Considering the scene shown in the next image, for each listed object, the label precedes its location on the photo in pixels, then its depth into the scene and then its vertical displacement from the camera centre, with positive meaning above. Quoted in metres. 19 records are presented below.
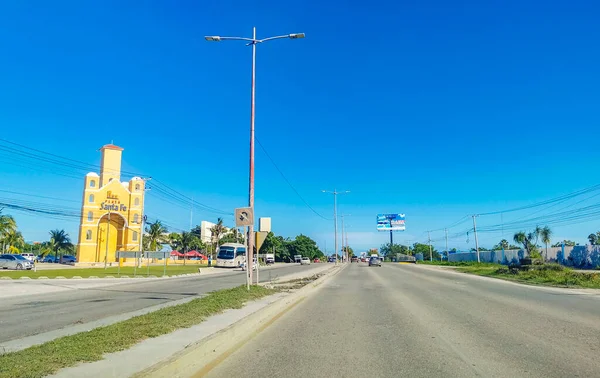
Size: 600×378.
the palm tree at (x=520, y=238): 93.24 +4.77
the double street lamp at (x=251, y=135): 17.83 +5.39
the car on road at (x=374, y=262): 74.59 +0.00
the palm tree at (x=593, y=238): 108.43 +5.18
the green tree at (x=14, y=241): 72.88 +4.44
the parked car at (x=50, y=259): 95.27 +1.52
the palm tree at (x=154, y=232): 87.62 +6.51
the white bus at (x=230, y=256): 61.78 +1.06
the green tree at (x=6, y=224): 54.24 +5.38
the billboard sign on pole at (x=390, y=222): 106.81 +9.45
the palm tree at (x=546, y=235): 93.07 +5.16
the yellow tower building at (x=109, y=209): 67.00 +8.50
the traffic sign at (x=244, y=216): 17.03 +1.80
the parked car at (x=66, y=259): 84.02 +1.30
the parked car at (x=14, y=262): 49.25 +0.45
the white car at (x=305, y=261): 99.60 +0.40
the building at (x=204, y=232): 141.75 +10.20
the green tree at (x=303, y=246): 139.38 +5.19
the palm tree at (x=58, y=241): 95.44 +5.28
